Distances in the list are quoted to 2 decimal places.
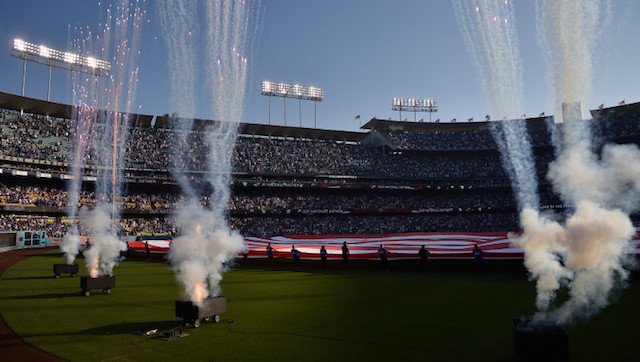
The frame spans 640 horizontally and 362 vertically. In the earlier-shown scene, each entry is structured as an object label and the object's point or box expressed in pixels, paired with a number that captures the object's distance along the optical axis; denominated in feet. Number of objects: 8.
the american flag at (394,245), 69.72
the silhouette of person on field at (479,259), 63.77
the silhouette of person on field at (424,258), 69.77
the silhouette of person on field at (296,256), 79.30
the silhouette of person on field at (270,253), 85.97
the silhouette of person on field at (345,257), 75.46
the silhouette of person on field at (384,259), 72.49
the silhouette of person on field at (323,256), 76.28
